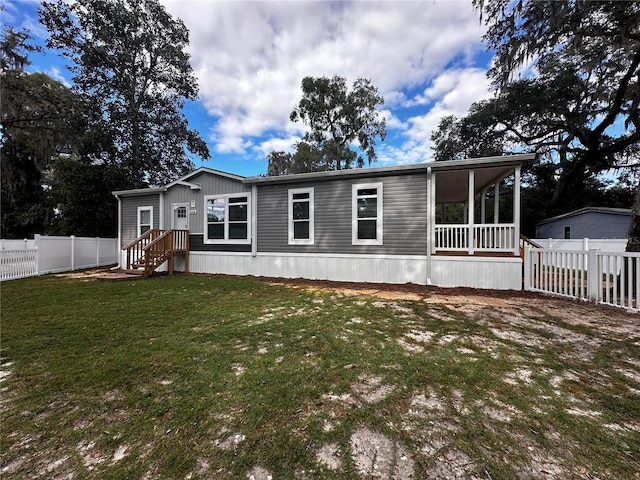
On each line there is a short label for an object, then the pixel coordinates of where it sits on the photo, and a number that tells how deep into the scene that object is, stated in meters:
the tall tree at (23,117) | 10.47
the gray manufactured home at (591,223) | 14.90
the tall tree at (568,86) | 8.02
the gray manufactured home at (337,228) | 7.08
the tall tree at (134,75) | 15.29
